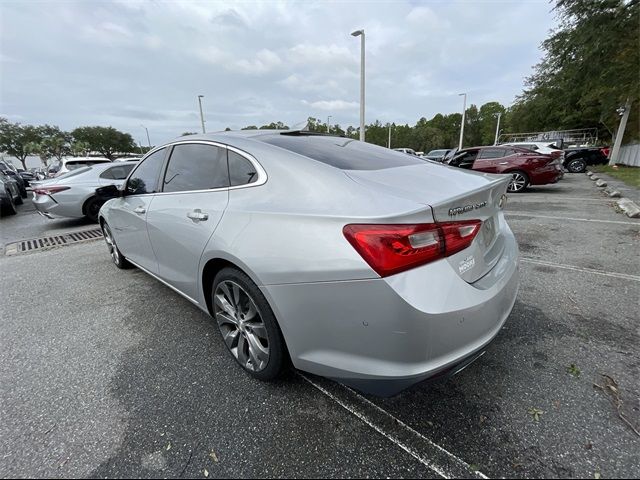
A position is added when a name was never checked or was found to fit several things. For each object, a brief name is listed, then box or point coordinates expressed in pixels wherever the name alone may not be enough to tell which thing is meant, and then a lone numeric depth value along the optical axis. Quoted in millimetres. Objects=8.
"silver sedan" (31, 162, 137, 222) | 7328
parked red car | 9766
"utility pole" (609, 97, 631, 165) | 18172
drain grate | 5848
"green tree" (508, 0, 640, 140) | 11727
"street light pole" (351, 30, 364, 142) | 16688
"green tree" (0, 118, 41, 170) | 55156
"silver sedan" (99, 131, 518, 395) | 1447
